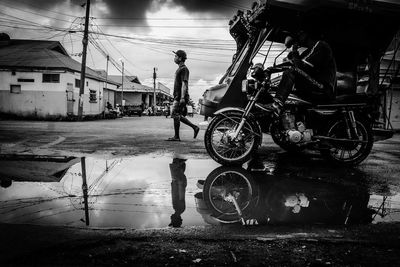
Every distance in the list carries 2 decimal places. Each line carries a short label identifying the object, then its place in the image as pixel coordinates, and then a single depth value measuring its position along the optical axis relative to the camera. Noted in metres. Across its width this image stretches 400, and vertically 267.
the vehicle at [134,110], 44.61
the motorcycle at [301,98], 4.89
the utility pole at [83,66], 25.97
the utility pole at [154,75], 64.34
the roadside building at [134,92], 56.50
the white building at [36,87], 26.92
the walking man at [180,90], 8.27
